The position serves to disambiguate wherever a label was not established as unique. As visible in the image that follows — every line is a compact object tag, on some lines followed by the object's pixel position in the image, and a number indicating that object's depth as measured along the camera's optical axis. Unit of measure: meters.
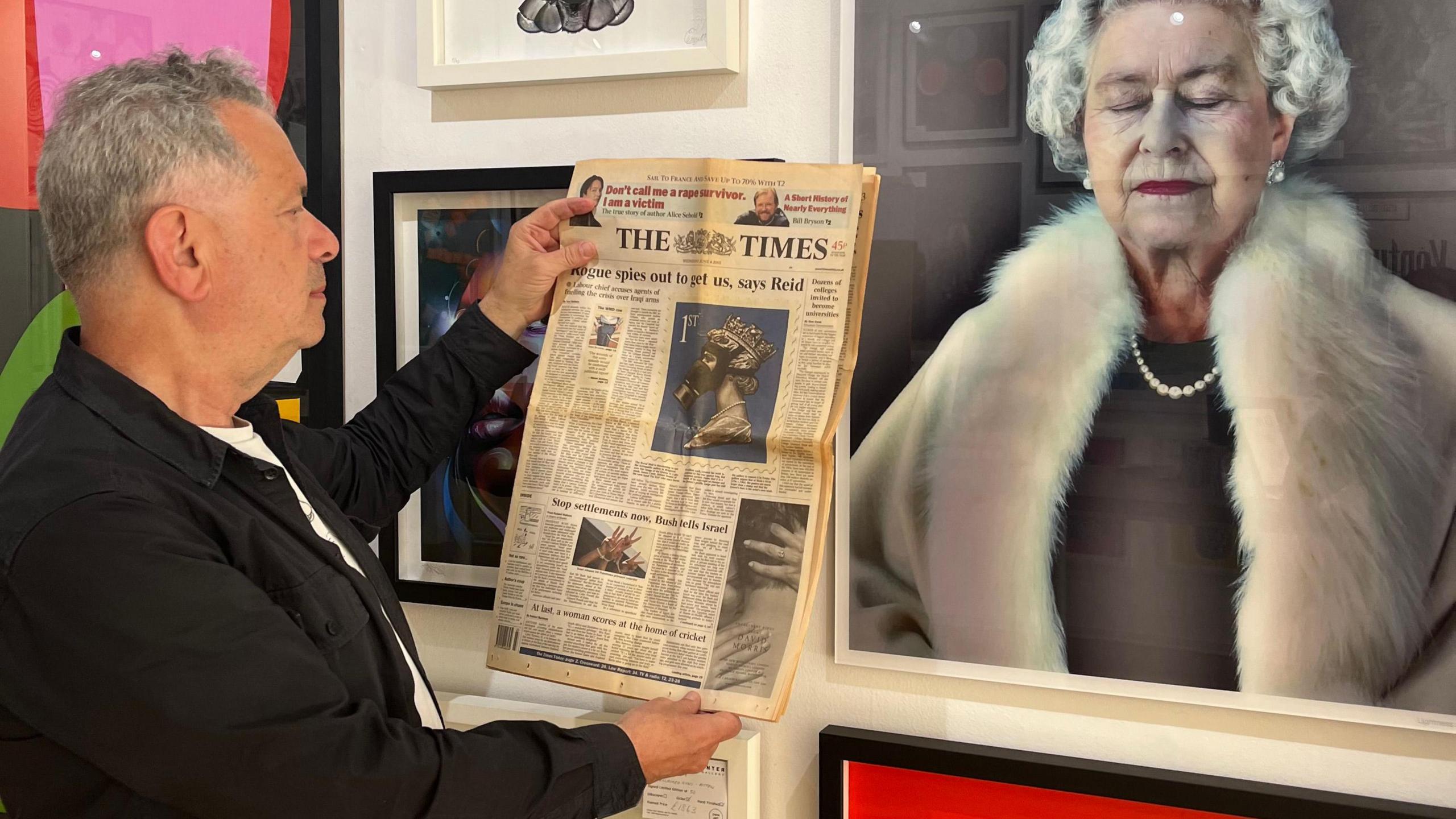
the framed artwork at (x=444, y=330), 1.24
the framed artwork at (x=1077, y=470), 0.94
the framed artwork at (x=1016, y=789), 0.98
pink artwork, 1.33
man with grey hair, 0.72
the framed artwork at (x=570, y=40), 1.12
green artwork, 1.45
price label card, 1.16
